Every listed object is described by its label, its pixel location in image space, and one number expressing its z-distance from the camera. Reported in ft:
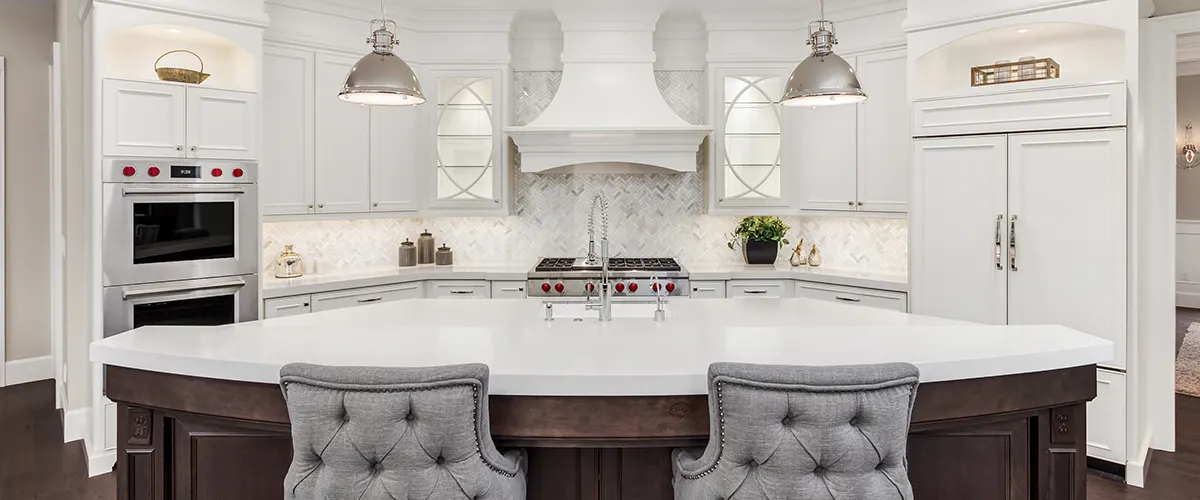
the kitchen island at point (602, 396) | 5.58
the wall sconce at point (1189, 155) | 26.71
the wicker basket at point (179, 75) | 12.18
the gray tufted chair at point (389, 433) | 4.91
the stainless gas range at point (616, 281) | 15.12
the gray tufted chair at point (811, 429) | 4.82
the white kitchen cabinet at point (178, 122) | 11.55
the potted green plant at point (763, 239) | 16.79
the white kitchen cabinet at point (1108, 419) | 11.07
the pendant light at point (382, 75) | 8.50
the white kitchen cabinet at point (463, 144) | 16.80
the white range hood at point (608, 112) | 15.92
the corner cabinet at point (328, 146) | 14.38
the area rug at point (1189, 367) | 16.33
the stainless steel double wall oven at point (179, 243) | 11.55
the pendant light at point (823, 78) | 8.50
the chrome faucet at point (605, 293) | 8.61
